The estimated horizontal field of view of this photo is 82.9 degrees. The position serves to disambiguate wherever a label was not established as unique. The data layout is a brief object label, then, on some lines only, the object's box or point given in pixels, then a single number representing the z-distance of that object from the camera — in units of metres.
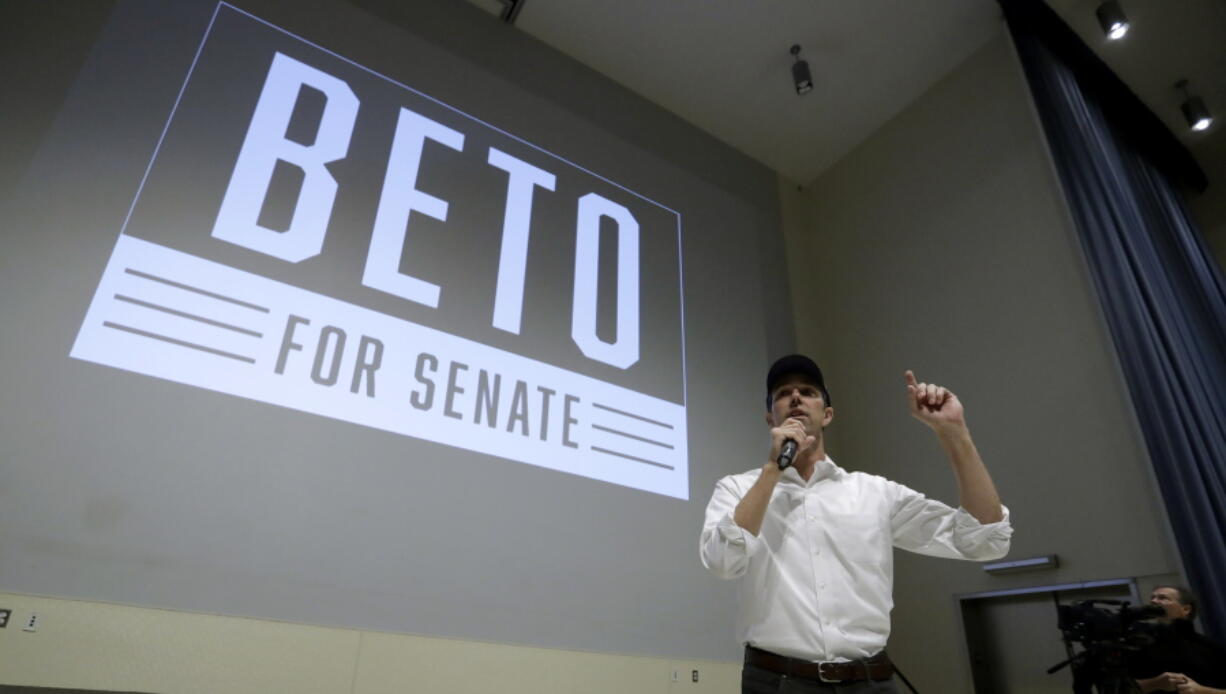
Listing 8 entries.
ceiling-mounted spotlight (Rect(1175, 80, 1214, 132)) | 4.38
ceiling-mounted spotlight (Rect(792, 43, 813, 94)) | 4.19
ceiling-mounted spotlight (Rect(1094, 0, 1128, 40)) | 3.74
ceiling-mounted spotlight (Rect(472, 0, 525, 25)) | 3.87
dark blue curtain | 2.67
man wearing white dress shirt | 1.26
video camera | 2.09
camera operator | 2.29
